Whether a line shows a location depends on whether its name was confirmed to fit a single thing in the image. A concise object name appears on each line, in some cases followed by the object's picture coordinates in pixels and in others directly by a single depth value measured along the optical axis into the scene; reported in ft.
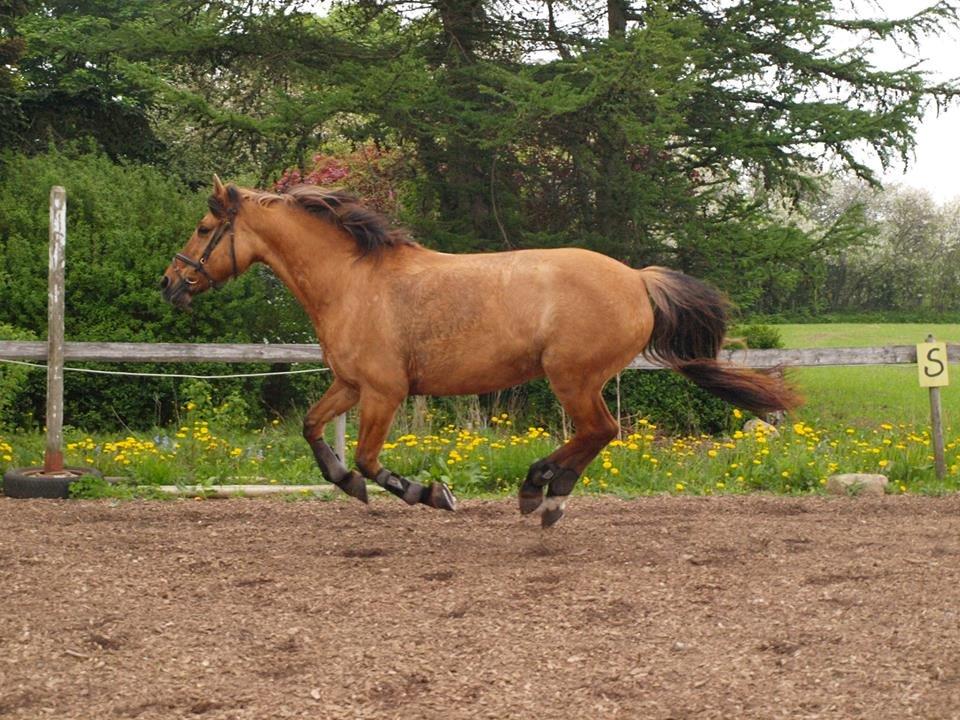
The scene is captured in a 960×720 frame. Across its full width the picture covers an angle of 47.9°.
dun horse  19.54
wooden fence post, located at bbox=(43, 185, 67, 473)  27.89
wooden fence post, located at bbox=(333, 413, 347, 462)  28.15
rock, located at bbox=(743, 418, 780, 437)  32.32
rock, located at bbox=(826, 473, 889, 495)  27.45
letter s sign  30.01
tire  26.35
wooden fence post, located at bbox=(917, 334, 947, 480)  29.37
